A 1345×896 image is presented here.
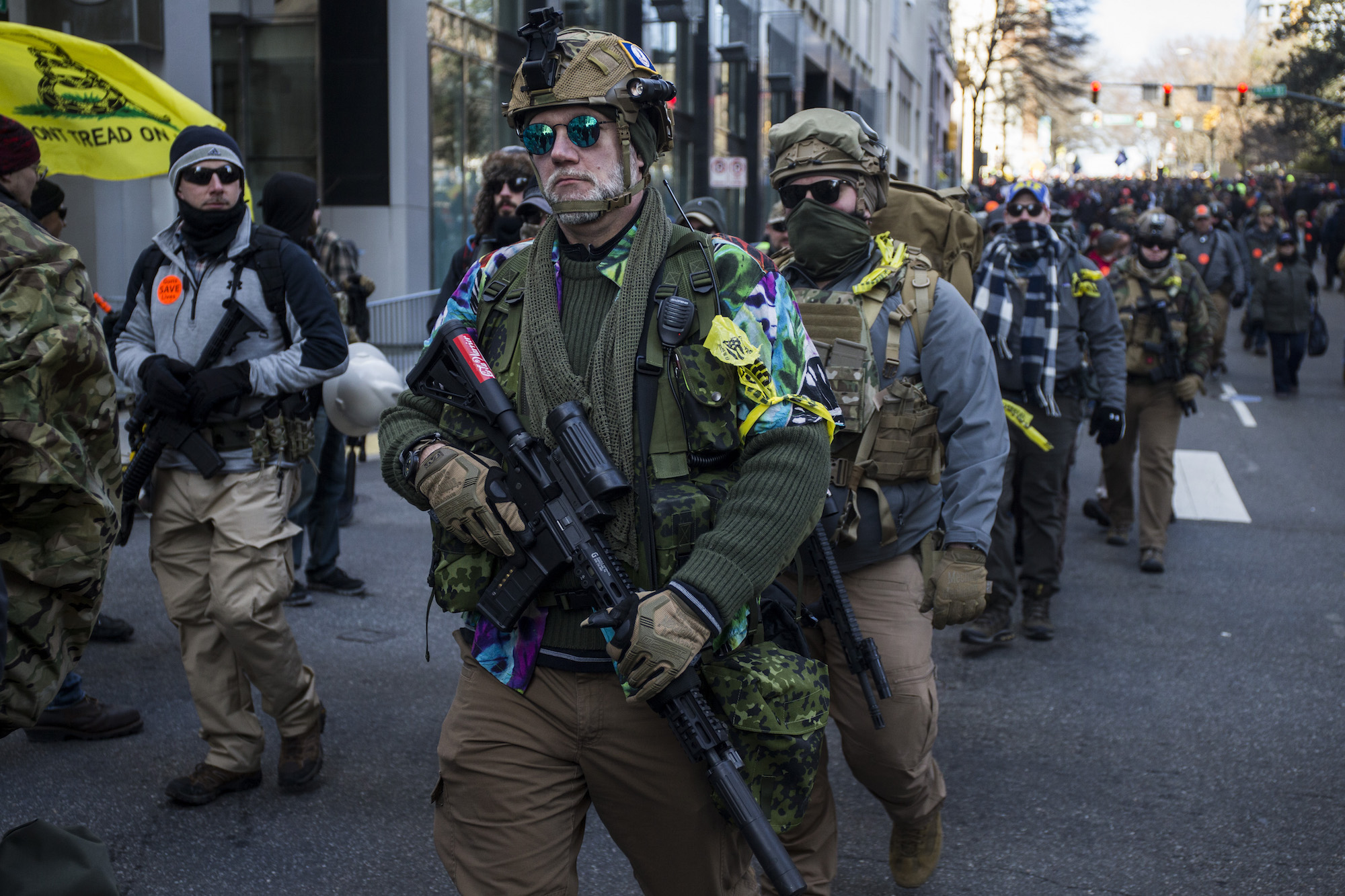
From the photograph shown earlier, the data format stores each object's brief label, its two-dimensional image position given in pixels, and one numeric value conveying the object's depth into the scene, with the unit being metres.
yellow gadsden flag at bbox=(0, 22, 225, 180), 5.40
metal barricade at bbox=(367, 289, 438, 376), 12.88
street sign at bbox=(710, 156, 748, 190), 16.22
